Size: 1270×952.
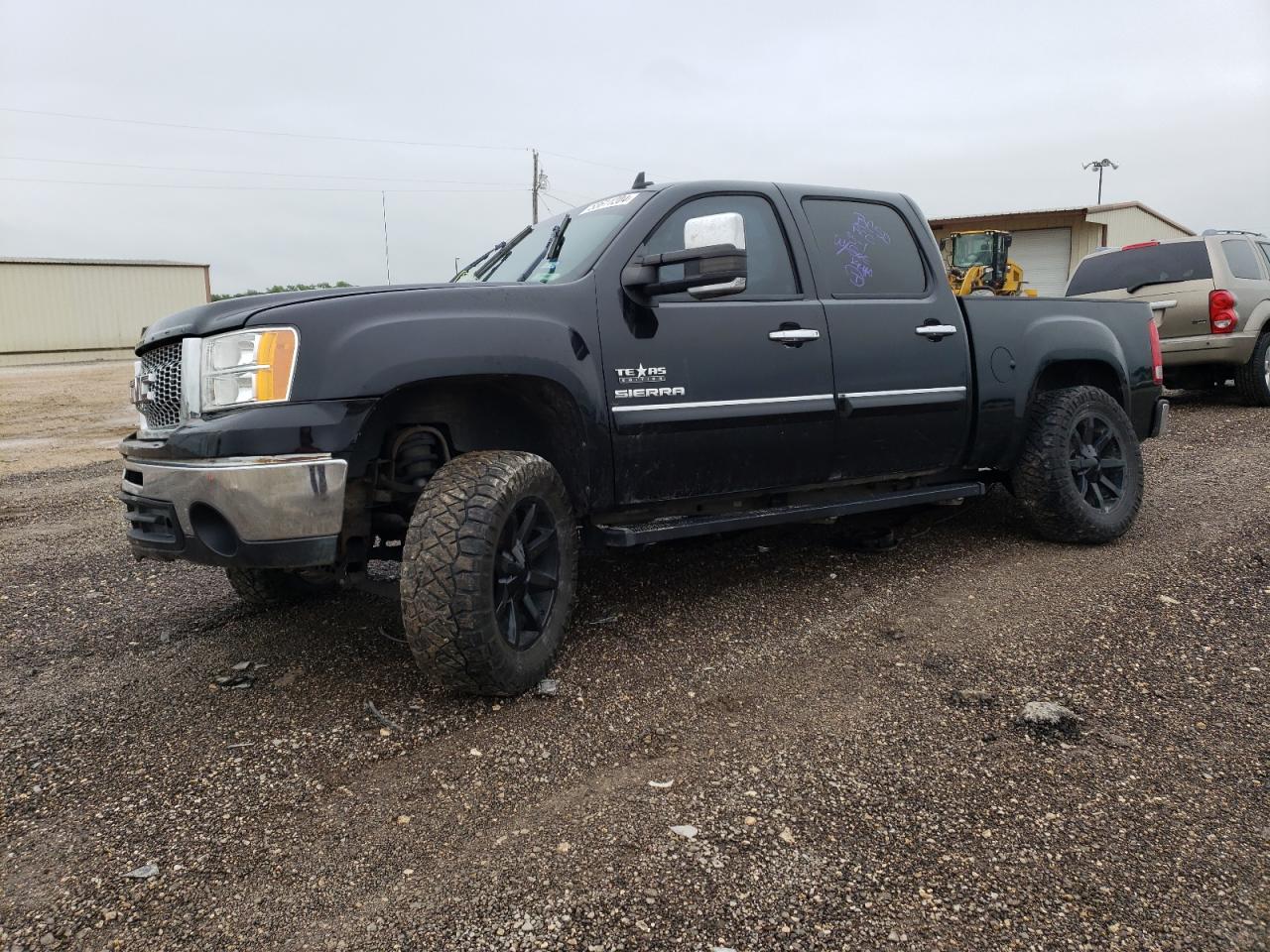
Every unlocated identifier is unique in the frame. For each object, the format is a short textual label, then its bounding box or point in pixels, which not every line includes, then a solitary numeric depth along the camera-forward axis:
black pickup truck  2.92
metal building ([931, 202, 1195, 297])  28.45
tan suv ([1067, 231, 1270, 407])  9.18
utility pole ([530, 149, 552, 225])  39.59
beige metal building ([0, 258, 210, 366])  32.47
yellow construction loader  20.67
